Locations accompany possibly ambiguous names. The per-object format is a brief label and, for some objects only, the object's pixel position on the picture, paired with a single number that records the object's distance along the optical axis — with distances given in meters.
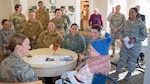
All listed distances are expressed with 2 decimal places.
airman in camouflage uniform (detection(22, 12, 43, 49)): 3.01
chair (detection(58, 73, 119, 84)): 1.44
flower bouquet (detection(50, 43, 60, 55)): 2.04
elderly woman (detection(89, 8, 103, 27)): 4.10
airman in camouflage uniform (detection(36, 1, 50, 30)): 3.50
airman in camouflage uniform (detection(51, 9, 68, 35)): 3.15
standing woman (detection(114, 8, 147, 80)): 2.31
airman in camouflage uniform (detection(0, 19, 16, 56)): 2.60
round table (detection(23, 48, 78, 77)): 1.66
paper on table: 1.76
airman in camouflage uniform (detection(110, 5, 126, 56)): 3.51
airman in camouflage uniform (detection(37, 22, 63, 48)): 2.48
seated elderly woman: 1.47
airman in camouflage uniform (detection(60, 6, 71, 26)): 3.51
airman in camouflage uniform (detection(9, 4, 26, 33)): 3.21
